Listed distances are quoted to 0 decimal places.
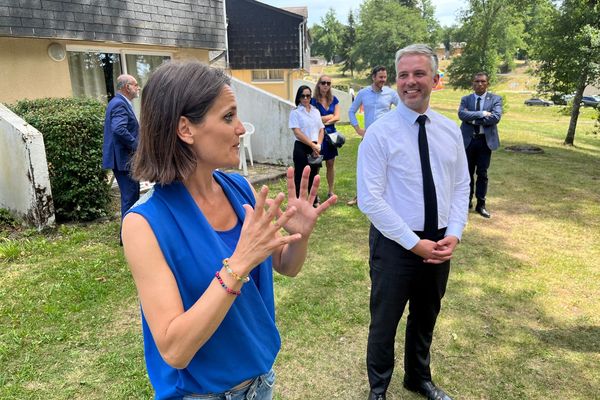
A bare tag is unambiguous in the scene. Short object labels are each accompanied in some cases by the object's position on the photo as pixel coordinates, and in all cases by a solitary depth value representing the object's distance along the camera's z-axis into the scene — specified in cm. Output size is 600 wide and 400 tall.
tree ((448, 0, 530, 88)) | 2717
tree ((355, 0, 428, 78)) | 5447
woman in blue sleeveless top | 114
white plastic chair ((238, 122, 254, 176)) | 819
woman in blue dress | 661
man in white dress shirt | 237
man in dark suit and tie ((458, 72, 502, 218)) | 612
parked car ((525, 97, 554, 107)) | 3527
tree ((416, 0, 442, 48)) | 6109
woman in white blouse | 615
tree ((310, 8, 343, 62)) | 7669
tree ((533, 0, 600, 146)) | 1041
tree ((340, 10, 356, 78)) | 7136
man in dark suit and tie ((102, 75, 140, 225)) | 466
